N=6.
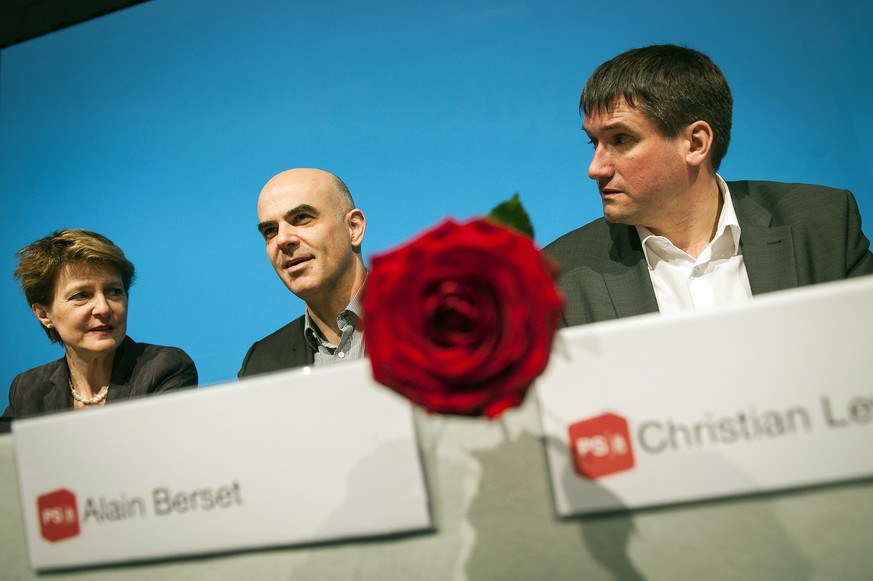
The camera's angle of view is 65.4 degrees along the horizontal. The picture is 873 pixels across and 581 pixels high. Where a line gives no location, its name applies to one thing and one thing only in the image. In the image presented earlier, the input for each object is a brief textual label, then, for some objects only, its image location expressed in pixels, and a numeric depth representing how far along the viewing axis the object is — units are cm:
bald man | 204
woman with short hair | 208
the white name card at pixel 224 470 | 52
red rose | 38
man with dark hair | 147
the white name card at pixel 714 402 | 45
